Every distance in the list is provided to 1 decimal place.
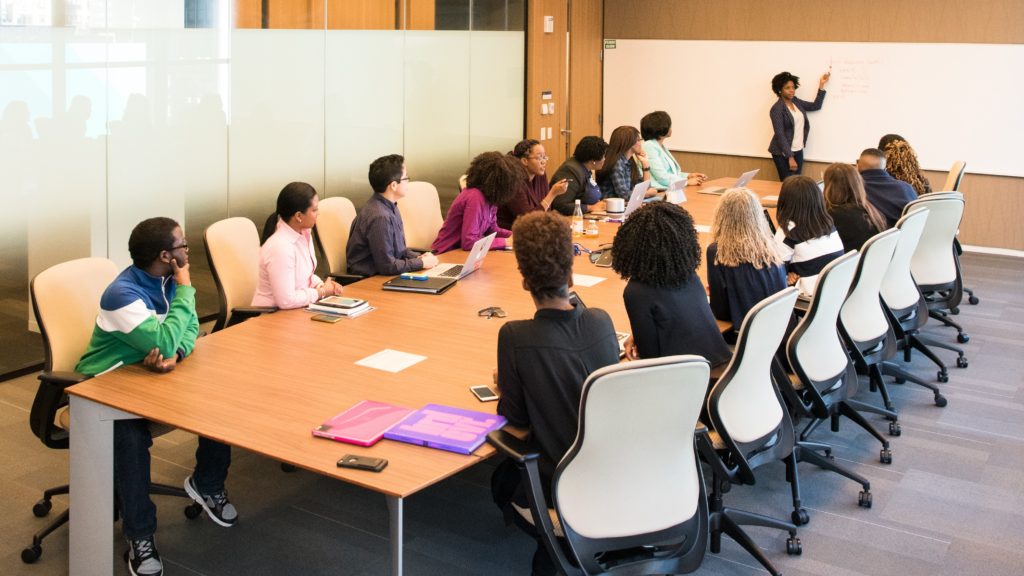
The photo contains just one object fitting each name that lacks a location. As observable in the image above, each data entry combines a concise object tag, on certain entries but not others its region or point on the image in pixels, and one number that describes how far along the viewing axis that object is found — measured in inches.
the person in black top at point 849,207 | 214.7
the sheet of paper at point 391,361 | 146.2
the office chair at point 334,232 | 221.1
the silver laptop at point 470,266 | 203.0
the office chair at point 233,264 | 188.2
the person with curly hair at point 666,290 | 142.3
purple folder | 117.0
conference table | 115.6
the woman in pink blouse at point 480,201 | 227.5
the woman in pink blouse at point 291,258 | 175.5
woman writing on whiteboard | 402.6
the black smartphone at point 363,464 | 111.0
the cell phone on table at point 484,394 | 132.1
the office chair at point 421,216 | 251.0
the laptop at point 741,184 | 319.6
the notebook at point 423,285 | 190.7
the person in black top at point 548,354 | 117.3
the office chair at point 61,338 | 143.7
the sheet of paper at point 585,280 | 200.1
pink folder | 118.3
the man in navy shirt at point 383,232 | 202.1
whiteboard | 375.2
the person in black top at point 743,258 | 165.3
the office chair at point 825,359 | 155.3
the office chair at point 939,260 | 226.1
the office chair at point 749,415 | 132.5
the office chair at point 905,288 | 200.8
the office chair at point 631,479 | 105.1
